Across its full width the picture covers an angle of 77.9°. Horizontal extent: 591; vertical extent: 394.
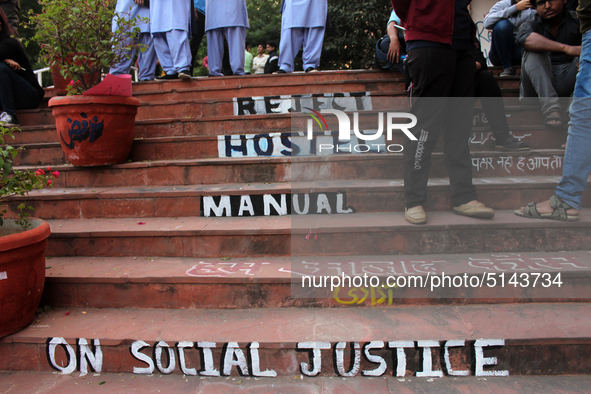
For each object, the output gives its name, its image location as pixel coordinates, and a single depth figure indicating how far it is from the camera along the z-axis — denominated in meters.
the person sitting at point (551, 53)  3.43
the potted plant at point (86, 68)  3.03
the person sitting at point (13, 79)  4.21
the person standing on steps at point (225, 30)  5.27
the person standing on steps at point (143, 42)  5.25
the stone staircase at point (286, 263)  1.93
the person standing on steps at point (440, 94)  2.47
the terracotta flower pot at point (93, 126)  3.12
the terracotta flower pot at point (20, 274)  1.95
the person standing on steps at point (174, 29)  5.03
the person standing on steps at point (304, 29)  5.32
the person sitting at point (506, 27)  4.27
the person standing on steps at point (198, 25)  5.92
